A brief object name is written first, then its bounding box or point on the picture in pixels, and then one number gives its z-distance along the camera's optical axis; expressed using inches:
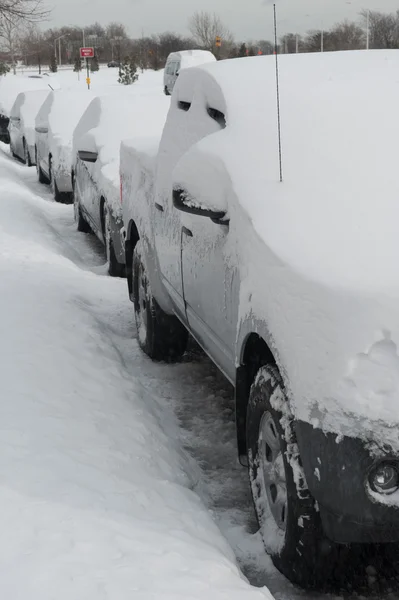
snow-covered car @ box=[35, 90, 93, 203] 537.6
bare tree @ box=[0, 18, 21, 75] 866.1
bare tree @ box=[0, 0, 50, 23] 834.2
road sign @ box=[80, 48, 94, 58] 2067.3
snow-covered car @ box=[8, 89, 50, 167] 756.0
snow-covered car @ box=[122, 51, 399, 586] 103.6
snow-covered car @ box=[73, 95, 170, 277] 329.4
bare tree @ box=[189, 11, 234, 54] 2807.6
